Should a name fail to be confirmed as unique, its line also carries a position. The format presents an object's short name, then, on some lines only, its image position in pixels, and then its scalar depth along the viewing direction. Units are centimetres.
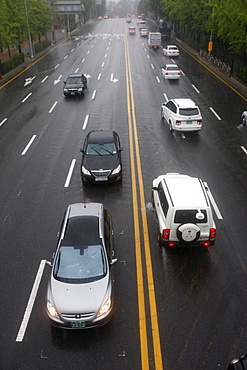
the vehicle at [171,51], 5094
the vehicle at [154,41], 5978
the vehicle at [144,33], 7662
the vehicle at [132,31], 8446
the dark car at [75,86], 3073
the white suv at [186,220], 1072
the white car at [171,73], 3679
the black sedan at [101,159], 1542
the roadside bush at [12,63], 4031
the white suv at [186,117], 2144
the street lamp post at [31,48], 5072
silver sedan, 857
